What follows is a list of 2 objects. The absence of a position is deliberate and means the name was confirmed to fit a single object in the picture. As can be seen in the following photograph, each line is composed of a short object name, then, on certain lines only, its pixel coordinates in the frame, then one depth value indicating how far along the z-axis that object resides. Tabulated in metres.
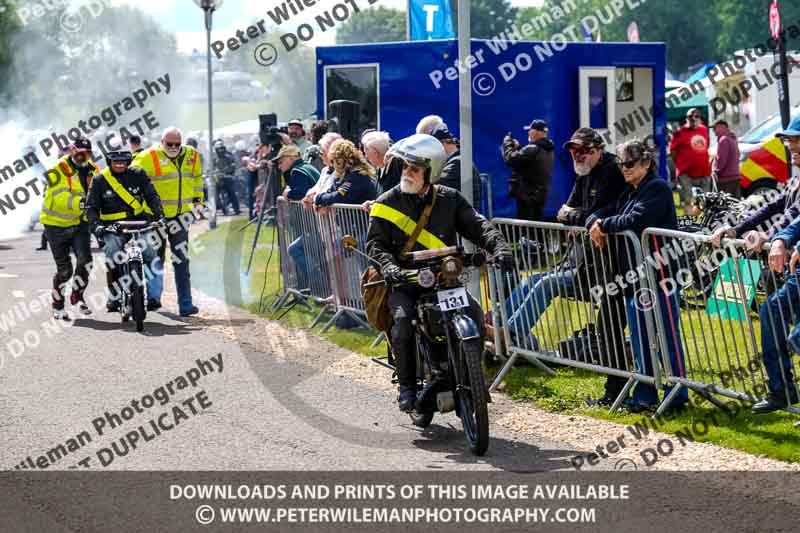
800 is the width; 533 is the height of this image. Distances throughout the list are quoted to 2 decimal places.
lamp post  24.83
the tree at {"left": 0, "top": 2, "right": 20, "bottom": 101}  57.58
